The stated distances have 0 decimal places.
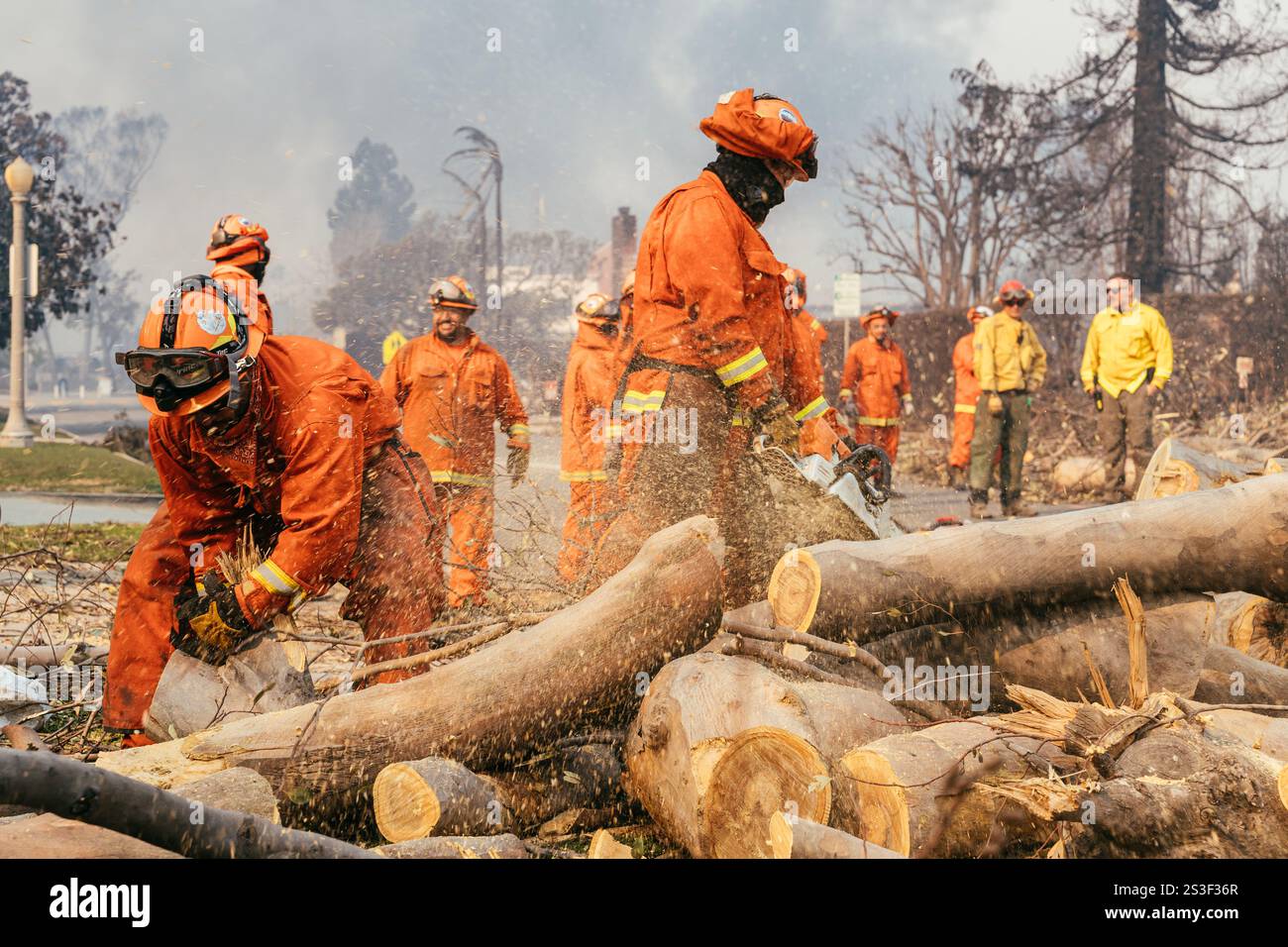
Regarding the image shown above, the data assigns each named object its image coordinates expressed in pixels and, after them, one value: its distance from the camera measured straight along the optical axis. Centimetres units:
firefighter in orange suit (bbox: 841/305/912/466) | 1028
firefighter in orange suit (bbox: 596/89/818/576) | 404
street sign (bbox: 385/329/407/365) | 1083
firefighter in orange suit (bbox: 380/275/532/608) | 704
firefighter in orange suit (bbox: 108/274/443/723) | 328
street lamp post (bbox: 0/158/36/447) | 1478
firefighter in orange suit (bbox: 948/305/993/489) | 1181
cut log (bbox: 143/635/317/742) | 340
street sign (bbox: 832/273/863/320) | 1135
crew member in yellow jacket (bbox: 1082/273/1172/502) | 1025
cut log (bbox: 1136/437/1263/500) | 531
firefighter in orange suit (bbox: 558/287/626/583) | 765
